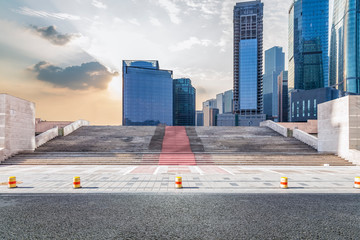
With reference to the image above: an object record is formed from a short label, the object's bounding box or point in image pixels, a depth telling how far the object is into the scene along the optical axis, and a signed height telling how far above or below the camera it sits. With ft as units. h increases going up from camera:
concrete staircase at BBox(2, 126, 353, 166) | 69.72 -12.02
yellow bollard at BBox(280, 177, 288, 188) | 37.50 -11.34
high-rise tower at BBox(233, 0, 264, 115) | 570.87 +163.09
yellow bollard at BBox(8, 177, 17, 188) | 36.81 -10.99
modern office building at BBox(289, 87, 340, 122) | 457.27 +40.17
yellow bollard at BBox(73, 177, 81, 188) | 37.07 -11.22
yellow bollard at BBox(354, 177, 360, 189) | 37.55 -11.55
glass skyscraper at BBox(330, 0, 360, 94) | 553.23 +189.93
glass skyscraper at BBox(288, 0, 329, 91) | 632.79 +323.12
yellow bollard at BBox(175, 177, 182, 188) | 37.32 -11.20
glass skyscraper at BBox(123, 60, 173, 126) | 539.12 +59.59
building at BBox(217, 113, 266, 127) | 567.26 -1.37
